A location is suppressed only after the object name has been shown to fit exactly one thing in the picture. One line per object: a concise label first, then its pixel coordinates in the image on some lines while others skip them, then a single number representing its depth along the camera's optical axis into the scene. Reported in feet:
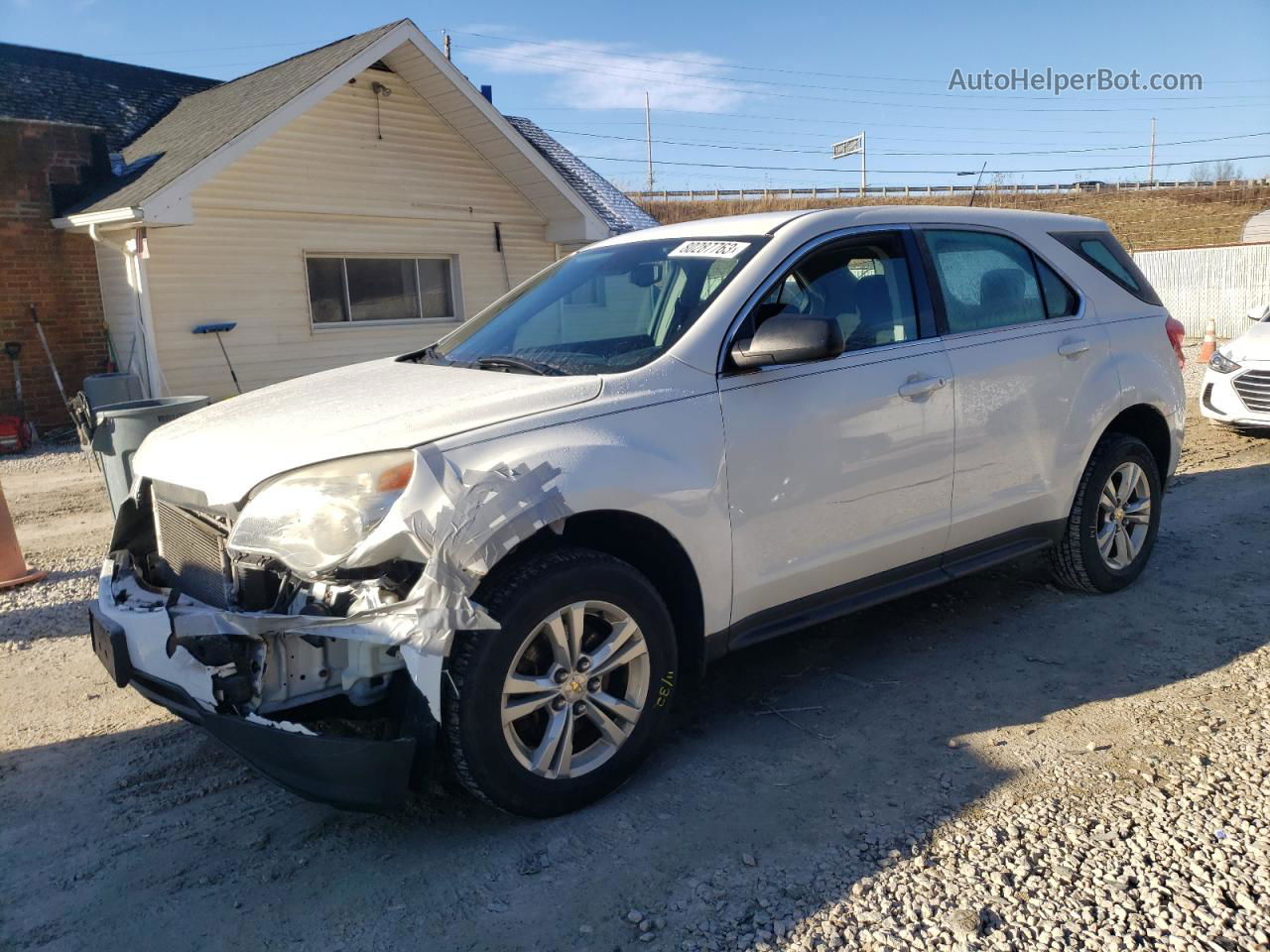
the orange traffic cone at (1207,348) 51.75
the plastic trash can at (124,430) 18.16
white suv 9.04
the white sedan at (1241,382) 29.04
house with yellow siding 36.58
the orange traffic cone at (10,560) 19.10
